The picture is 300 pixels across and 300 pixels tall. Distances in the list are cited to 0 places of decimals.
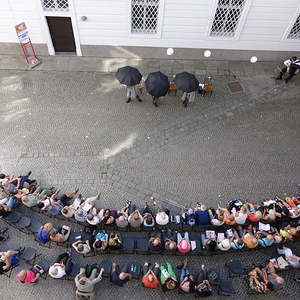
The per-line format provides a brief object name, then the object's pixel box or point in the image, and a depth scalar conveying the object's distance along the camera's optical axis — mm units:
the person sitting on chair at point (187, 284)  9625
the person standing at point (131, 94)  14177
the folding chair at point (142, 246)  10539
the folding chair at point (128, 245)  10555
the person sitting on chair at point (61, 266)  9742
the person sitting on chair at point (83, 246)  10070
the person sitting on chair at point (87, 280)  9352
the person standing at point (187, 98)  14284
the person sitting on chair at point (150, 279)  9705
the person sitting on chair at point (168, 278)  9510
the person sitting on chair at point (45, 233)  10188
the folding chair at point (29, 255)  10328
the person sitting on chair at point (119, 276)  9719
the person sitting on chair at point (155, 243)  10250
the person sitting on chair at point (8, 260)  9758
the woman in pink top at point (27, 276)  9602
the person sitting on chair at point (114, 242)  10296
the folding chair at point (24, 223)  10766
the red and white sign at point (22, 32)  14145
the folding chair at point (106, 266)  10156
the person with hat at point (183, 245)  10343
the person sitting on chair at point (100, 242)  10117
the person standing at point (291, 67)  15000
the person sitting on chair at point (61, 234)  10266
